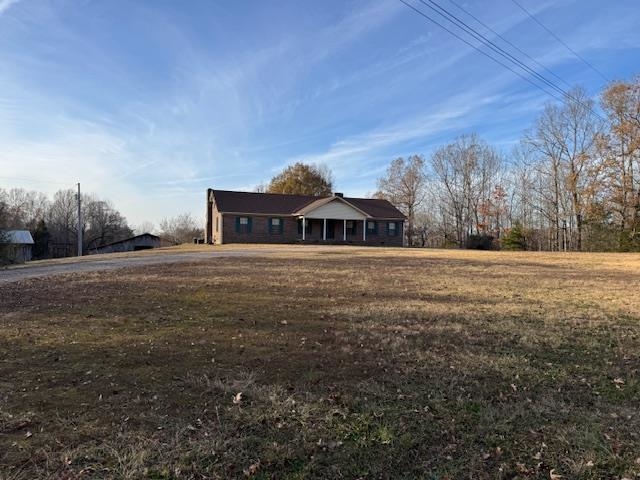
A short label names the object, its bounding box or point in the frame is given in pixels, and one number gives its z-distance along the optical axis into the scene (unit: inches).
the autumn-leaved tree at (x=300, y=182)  2169.0
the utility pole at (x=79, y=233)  1537.9
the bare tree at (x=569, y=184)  1498.5
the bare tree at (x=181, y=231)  2667.3
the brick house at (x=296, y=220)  1507.1
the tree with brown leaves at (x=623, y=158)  1338.6
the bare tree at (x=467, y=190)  2159.2
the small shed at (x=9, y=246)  677.9
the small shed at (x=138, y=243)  2091.5
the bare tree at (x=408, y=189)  2297.0
